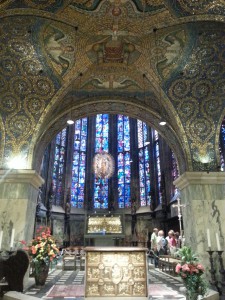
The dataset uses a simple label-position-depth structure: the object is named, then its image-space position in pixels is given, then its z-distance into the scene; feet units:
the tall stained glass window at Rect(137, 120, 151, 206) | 63.72
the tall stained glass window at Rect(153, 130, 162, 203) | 60.42
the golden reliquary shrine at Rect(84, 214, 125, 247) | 28.89
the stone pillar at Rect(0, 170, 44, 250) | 24.17
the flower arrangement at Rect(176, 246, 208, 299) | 15.20
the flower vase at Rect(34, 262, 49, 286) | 22.01
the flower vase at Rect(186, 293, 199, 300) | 15.15
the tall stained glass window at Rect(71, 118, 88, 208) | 66.08
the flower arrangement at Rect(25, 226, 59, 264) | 22.03
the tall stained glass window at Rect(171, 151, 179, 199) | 53.16
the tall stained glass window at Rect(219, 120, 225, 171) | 42.50
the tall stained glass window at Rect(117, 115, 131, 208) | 66.44
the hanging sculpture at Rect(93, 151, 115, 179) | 48.96
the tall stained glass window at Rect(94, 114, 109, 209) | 66.09
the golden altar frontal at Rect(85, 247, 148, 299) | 16.56
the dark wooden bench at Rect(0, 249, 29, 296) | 17.79
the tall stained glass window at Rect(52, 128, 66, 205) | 62.44
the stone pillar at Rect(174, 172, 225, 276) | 24.38
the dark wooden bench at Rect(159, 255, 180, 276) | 28.12
